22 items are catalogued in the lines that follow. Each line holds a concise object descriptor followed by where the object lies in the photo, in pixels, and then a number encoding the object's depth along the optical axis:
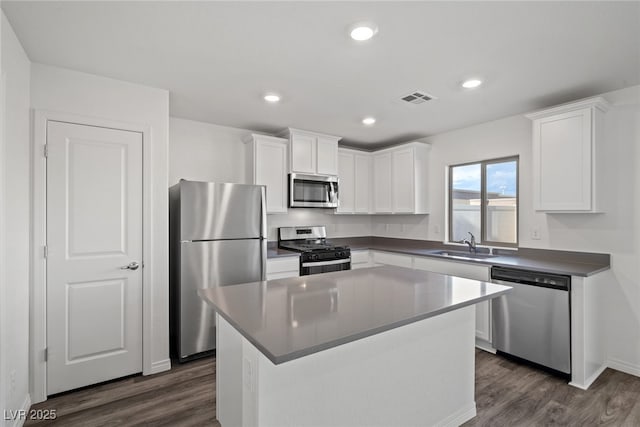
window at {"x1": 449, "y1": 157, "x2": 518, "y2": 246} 3.53
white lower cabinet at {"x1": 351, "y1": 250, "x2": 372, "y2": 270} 4.20
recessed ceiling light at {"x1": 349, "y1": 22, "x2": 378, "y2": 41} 1.82
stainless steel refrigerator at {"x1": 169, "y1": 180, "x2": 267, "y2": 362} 2.87
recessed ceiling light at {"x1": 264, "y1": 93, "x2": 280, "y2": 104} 2.88
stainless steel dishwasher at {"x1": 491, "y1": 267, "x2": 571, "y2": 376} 2.53
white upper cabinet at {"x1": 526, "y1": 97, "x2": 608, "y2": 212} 2.65
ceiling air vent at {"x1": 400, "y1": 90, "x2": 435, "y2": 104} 2.83
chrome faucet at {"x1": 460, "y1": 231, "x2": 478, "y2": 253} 3.67
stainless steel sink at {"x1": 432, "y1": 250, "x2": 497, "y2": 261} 3.34
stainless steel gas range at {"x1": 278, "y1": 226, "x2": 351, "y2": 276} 3.67
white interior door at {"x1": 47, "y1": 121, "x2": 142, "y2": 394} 2.33
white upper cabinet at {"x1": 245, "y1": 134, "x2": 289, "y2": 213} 3.74
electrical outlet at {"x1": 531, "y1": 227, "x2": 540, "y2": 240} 3.24
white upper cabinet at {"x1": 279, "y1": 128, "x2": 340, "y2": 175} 3.92
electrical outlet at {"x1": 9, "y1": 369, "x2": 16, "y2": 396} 1.83
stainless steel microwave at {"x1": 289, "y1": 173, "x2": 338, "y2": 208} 3.94
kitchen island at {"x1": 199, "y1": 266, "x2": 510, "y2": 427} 1.29
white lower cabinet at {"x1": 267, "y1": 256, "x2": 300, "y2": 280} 3.46
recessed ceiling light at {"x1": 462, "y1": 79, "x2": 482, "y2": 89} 2.55
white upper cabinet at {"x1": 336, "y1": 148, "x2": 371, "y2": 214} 4.53
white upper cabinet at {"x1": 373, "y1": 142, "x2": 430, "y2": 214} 4.21
